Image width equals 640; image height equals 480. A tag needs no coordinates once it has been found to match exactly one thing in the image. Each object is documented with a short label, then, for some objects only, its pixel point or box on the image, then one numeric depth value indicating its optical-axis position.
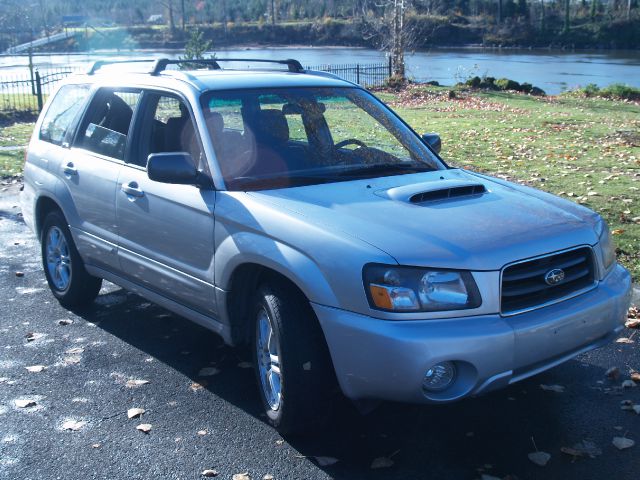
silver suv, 3.79
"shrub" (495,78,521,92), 29.02
